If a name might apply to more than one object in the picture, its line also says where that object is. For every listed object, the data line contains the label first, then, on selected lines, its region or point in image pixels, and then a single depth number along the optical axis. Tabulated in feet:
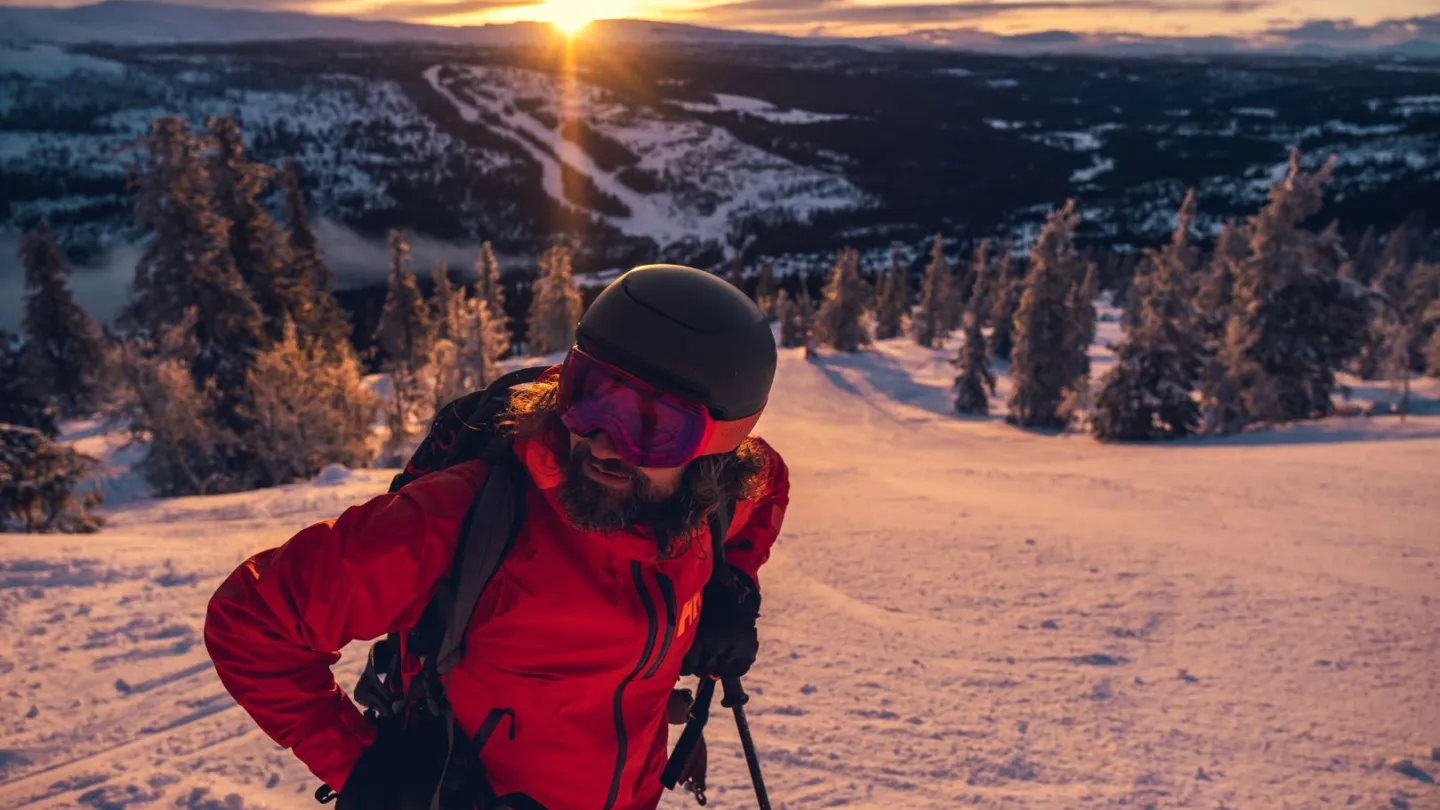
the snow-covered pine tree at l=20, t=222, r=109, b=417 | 120.78
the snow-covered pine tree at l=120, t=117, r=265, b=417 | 61.93
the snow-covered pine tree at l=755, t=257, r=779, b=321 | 247.09
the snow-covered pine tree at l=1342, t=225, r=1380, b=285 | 253.44
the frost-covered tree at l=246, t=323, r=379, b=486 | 62.80
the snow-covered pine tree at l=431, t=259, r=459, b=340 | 144.45
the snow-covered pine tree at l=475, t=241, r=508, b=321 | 143.84
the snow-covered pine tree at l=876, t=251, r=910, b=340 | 243.60
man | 5.80
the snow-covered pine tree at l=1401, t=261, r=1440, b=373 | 159.74
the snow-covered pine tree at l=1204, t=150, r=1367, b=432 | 78.43
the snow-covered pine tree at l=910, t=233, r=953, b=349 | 205.87
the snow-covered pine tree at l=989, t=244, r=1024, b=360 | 160.97
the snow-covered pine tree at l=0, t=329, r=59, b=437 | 88.53
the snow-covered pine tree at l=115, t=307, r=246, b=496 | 63.67
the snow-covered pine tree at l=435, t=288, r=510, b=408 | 100.27
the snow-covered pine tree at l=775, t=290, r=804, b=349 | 209.56
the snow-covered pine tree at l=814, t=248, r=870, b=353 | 170.91
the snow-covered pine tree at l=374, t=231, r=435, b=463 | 141.11
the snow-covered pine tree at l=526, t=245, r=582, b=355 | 158.30
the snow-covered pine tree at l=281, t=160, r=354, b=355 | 82.94
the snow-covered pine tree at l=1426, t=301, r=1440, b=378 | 116.87
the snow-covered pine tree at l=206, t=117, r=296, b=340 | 69.77
